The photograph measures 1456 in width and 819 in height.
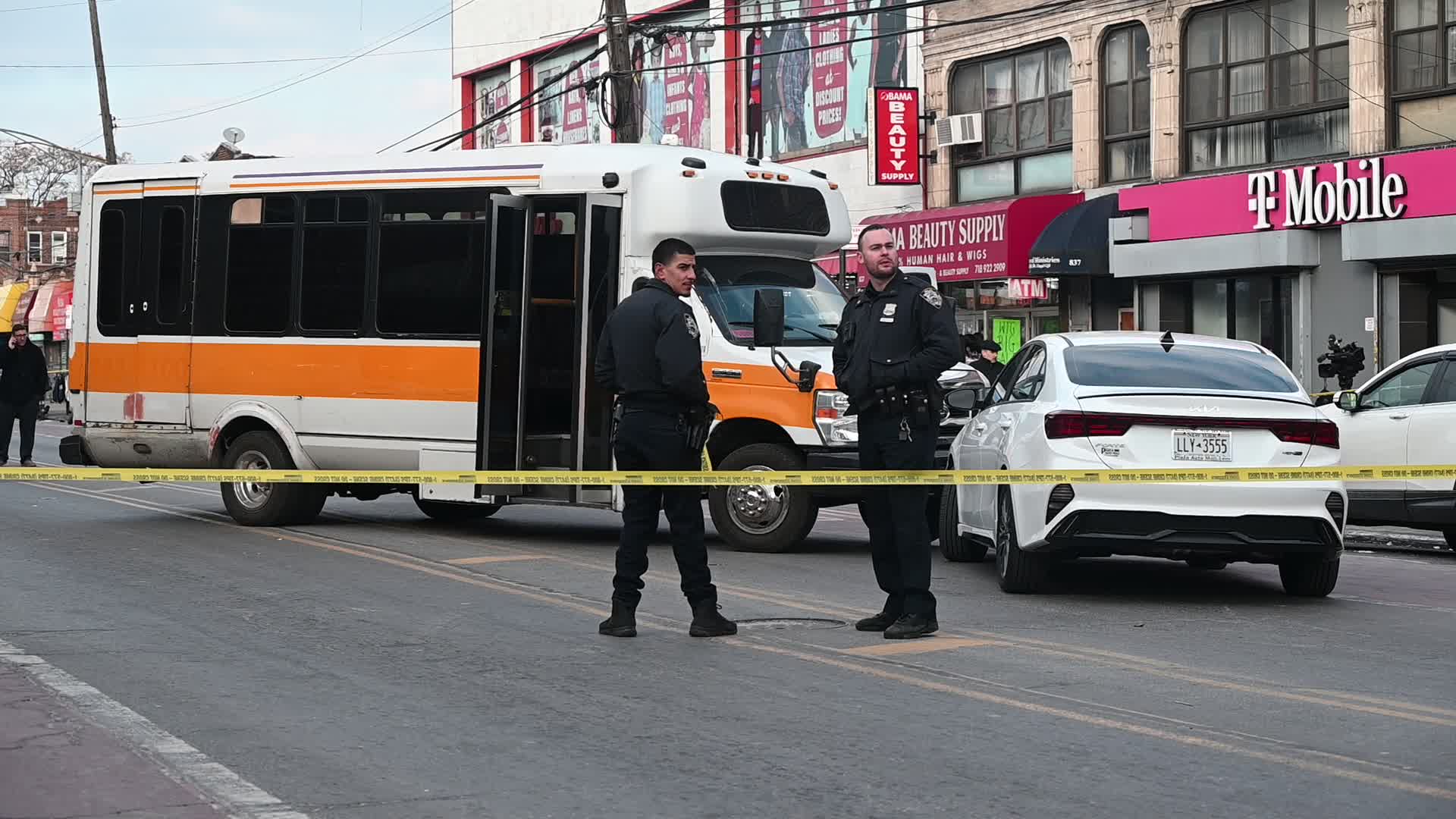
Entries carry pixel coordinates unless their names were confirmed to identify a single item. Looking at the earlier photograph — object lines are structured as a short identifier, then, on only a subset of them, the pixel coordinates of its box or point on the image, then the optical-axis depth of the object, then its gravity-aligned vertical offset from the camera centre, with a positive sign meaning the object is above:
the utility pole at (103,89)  43.25 +8.67
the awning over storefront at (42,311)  72.50 +5.70
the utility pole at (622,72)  24.17 +5.21
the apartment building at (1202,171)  23.41 +4.35
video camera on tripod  19.83 +1.23
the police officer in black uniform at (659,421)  8.84 +0.21
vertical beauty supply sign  31.34 +5.68
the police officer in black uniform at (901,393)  8.79 +0.36
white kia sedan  9.88 +0.10
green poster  30.16 +2.21
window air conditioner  30.50 +5.69
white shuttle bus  13.62 +1.16
